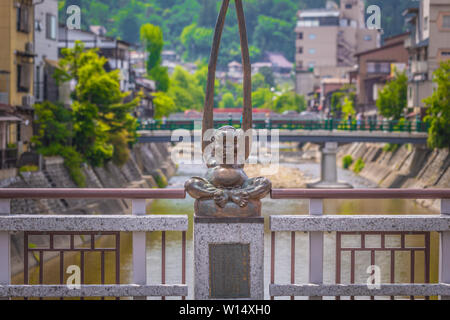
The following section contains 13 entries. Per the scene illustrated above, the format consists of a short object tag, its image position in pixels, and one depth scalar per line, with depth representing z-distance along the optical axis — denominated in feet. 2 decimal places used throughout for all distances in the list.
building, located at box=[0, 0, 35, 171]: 92.68
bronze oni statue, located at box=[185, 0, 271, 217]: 25.23
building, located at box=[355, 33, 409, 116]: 206.49
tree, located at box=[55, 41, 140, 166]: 109.70
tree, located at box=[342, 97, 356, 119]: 222.89
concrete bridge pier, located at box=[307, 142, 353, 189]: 156.97
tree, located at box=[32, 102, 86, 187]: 103.24
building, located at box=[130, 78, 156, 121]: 204.77
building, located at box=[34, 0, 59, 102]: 109.91
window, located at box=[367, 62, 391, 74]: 213.25
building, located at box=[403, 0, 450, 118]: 137.59
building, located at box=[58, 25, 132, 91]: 144.88
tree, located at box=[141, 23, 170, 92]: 218.38
